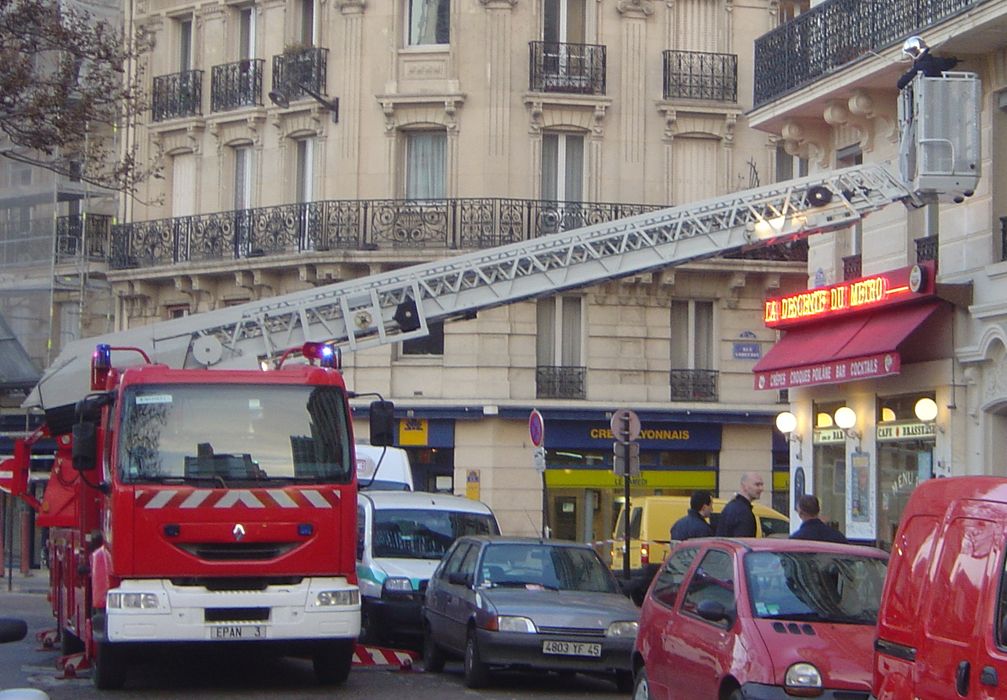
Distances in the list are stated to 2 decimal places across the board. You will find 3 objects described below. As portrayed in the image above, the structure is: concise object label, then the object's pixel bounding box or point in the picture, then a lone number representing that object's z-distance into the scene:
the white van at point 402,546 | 19.72
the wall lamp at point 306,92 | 33.81
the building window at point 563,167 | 34.09
